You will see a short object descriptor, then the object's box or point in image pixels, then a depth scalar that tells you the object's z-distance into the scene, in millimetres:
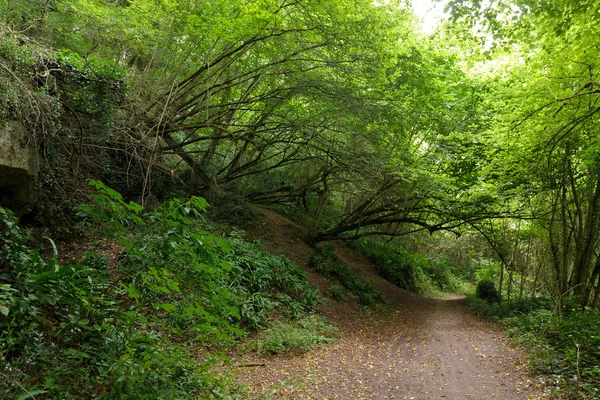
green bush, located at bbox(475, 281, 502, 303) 16380
